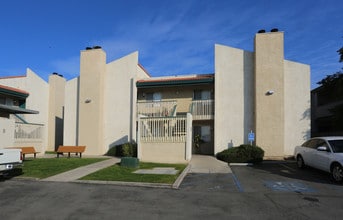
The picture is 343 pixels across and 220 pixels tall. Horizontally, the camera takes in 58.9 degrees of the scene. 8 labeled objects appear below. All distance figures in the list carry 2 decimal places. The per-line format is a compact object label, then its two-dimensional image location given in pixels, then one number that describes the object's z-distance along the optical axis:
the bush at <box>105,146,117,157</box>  21.89
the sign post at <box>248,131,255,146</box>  18.55
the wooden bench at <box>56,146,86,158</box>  19.92
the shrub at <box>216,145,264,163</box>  17.16
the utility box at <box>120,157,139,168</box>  14.85
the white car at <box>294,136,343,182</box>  11.30
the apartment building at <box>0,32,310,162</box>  18.38
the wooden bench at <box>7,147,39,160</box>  17.91
